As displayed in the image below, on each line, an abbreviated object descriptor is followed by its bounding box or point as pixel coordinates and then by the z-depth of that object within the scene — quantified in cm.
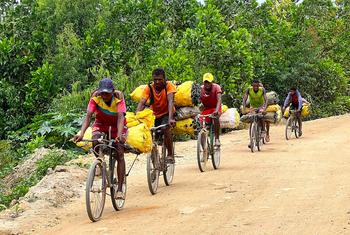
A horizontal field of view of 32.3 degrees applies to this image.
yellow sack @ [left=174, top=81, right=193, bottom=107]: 1261
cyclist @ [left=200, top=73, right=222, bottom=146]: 1227
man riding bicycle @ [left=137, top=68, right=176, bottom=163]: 1004
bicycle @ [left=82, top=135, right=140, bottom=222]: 795
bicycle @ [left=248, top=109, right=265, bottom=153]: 1616
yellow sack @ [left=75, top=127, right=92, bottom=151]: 905
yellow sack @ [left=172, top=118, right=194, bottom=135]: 1205
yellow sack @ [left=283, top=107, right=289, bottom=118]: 2031
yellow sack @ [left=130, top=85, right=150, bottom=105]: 1165
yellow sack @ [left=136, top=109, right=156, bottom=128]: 958
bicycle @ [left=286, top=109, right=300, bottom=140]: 2000
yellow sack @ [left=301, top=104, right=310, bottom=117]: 2063
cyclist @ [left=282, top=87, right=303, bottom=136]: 1986
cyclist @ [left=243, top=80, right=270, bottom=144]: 1633
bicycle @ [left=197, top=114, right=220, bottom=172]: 1209
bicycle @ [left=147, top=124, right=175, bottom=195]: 979
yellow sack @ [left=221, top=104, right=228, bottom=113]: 1352
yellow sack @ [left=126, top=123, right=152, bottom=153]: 884
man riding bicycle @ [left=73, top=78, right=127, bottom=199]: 838
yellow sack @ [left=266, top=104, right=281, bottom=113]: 1805
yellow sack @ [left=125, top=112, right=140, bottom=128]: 1008
